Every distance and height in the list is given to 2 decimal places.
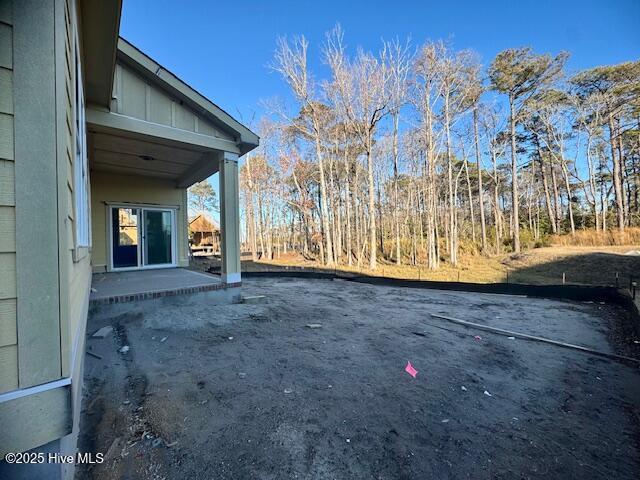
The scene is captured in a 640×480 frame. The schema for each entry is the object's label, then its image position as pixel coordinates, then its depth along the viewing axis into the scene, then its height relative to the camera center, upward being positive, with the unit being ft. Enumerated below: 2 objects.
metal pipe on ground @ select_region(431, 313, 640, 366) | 10.17 -4.29
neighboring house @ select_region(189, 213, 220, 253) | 65.26 +4.72
